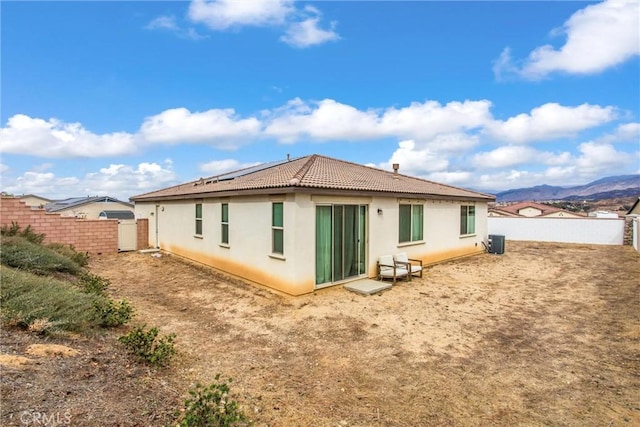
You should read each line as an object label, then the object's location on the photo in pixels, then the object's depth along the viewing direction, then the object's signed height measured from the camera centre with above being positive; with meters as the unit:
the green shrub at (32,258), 7.94 -1.21
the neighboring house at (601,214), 27.03 -0.64
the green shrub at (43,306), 4.43 -1.39
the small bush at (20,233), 11.21 -0.74
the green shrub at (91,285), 7.18 -1.71
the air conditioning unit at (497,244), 16.14 -1.78
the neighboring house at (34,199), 48.19 +1.92
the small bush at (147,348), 4.36 -1.87
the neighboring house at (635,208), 25.30 -0.13
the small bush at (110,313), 5.55 -1.78
